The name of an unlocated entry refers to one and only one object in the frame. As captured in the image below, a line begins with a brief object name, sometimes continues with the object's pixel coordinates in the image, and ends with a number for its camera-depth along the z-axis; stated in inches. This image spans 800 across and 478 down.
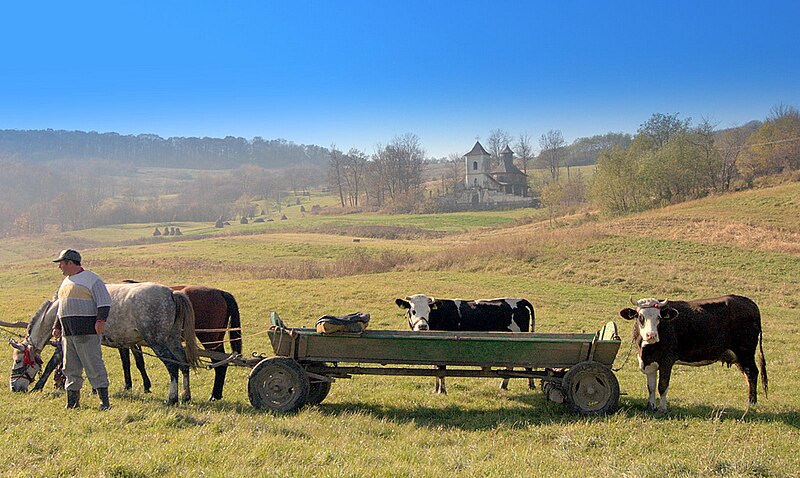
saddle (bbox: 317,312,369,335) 304.5
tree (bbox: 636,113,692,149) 3213.6
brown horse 398.0
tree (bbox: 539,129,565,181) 4704.7
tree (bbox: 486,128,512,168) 4931.1
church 3747.5
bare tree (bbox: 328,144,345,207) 4487.0
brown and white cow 323.9
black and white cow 396.6
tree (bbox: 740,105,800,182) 2679.6
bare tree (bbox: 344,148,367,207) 4560.8
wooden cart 304.0
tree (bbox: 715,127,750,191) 2463.1
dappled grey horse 343.0
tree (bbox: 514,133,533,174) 4845.0
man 305.0
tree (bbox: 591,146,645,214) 2358.5
